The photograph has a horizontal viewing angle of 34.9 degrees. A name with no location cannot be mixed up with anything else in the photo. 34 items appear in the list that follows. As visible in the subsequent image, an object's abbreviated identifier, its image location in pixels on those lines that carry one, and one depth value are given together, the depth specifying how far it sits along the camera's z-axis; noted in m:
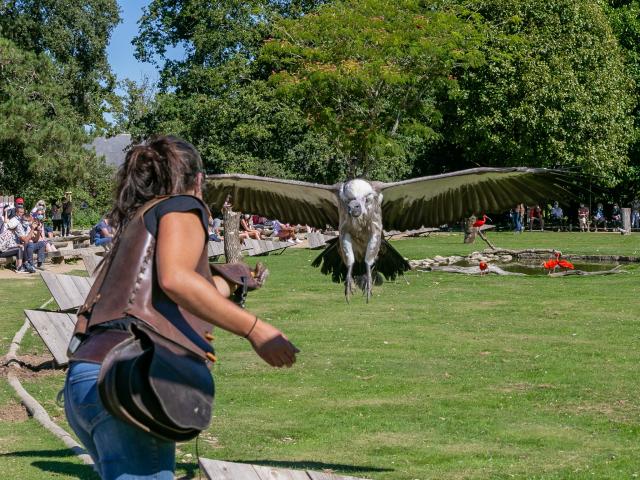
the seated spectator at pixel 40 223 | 25.62
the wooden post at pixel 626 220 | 45.05
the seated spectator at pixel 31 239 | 23.81
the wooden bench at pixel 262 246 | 29.02
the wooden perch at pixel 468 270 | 23.59
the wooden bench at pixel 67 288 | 11.82
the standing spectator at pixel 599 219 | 50.62
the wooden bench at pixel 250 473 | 4.63
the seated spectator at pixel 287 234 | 35.12
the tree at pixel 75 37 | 50.81
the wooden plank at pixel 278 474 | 4.75
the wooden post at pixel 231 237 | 22.27
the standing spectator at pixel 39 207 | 27.86
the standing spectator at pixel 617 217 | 50.29
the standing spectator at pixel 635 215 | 49.97
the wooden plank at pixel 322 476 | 4.81
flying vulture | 8.60
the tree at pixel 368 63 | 31.02
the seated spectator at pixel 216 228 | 31.60
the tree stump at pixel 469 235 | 34.69
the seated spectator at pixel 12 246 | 24.27
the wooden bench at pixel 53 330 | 10.32
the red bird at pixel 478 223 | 26.53
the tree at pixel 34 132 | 34.72
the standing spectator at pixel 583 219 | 49.00
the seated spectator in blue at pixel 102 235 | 23.62
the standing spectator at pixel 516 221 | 46.16
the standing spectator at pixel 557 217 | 52.42
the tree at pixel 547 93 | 45.41
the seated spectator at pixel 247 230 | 32.59
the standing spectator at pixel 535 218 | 50.06
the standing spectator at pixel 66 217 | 38.20
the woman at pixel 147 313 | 3.41
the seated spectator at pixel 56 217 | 40.31
